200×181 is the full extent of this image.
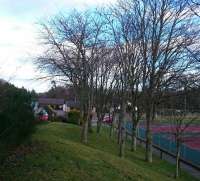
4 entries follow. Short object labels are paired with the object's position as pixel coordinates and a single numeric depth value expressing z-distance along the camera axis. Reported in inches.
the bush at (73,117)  940.9
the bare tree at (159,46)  479.0
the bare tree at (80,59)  531.3
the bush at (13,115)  190.7
